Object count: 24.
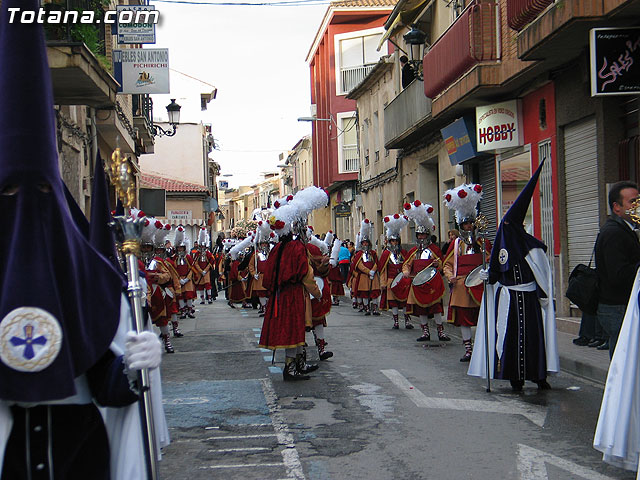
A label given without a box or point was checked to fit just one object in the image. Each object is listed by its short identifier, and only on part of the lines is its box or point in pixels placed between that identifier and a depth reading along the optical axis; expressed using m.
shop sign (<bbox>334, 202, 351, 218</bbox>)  43.56
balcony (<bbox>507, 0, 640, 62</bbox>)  11.38
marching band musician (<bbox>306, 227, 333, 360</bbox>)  10.61
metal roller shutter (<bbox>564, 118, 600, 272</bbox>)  14.45
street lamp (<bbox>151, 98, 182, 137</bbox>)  26.48
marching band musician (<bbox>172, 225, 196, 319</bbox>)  18.37
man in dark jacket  6.50
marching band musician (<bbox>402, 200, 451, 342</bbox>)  13.70
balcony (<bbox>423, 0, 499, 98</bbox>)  17.88
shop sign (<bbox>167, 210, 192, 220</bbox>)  43.62
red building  42.78
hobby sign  18.20
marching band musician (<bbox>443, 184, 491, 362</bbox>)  11.32
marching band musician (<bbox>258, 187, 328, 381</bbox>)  10.00
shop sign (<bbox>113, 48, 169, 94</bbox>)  18.01
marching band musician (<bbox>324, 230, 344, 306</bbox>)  24.03
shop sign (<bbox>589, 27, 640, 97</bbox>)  11.41
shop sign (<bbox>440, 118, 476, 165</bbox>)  20.19
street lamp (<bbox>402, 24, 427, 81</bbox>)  22.73
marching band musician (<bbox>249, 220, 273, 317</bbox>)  19.81
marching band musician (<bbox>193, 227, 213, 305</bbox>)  25.95
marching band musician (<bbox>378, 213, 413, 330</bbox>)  16.48
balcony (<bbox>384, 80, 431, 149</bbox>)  24.08
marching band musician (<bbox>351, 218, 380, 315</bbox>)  20.06
